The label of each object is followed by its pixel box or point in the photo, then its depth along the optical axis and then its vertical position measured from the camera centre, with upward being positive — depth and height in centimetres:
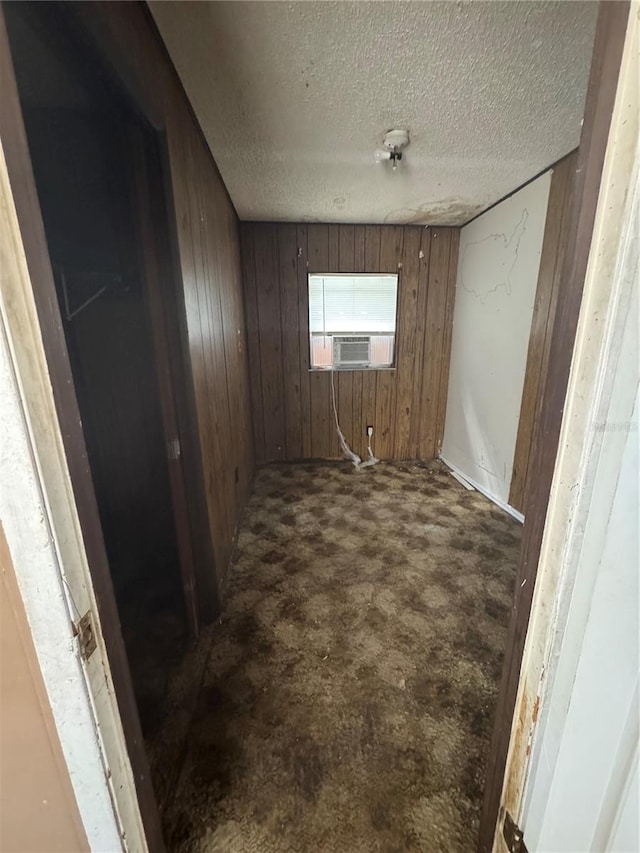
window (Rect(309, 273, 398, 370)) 340 +21
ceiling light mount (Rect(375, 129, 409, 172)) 175 +104
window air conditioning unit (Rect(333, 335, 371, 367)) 351 -10
